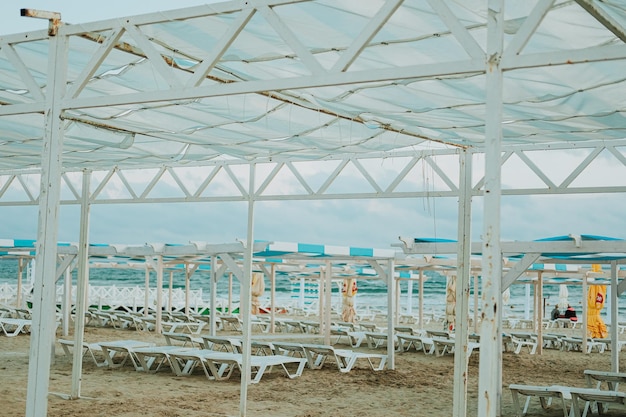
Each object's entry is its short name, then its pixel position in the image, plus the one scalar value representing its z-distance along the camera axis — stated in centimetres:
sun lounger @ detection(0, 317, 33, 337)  1701
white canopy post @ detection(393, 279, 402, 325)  2393
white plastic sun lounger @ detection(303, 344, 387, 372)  1274
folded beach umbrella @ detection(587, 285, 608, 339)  2047
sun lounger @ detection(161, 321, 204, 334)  1884
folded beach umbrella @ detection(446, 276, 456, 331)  2048
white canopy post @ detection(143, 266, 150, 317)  2283
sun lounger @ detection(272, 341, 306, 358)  1323
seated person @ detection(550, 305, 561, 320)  2962
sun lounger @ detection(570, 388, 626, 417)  827
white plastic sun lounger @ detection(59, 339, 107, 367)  1282
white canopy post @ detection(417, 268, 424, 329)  2008
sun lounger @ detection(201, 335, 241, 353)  1307
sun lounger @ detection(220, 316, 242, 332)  2023
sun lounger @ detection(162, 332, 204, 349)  1370
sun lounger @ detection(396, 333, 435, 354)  1628
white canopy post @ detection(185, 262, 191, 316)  2107
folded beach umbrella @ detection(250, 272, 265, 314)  2448
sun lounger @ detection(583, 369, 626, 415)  983
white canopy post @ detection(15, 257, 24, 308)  2178
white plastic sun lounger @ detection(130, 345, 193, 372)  1204
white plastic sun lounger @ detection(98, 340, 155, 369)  1252
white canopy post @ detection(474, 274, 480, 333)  1761
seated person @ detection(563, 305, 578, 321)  2949
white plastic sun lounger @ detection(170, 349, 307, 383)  1127
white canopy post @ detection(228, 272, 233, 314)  2308
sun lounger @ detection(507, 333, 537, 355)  1688
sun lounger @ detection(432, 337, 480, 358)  1501
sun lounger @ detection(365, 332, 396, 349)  1680
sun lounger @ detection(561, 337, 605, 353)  1823
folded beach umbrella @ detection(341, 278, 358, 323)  2430
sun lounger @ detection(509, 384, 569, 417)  852
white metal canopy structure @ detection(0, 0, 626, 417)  429
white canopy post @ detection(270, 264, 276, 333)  2031
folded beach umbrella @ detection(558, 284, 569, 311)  2908
